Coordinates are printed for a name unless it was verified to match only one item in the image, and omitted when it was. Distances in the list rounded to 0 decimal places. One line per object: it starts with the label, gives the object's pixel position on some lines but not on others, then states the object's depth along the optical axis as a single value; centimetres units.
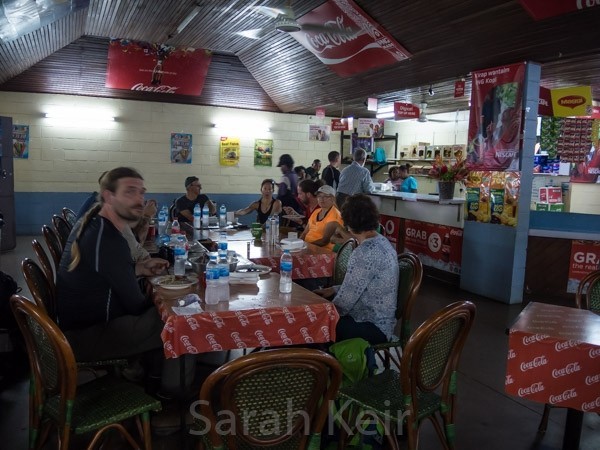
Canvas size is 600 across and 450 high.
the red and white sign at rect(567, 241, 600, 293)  577
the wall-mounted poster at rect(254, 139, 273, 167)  1127
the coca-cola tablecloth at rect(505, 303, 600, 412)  217
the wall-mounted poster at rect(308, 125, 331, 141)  1157
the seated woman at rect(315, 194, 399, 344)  284
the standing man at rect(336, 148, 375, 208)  799
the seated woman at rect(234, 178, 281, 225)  614
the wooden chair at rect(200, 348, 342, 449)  157
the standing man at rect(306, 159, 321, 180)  1019
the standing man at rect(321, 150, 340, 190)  926
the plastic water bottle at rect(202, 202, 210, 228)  582
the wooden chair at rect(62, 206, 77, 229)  630
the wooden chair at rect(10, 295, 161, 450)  194
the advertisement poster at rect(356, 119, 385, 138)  1055
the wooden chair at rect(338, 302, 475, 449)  207
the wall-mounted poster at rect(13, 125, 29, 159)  918
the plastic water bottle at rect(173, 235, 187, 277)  315
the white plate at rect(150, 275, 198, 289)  284
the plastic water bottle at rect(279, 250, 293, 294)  282
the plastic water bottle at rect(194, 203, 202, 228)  571
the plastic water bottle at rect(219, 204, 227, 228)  591
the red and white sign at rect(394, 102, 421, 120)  866
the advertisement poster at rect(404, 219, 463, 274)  673
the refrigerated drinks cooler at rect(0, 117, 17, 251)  732
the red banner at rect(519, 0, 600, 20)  402
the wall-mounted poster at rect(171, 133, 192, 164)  1041
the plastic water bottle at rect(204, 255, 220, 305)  256
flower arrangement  637
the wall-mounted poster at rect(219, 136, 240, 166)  1088
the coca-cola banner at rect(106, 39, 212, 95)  872
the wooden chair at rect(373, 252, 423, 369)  305
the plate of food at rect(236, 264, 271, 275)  321
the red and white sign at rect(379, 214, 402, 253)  795
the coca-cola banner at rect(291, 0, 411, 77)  622
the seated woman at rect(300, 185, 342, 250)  475
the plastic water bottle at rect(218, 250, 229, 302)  264
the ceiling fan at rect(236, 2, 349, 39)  519
